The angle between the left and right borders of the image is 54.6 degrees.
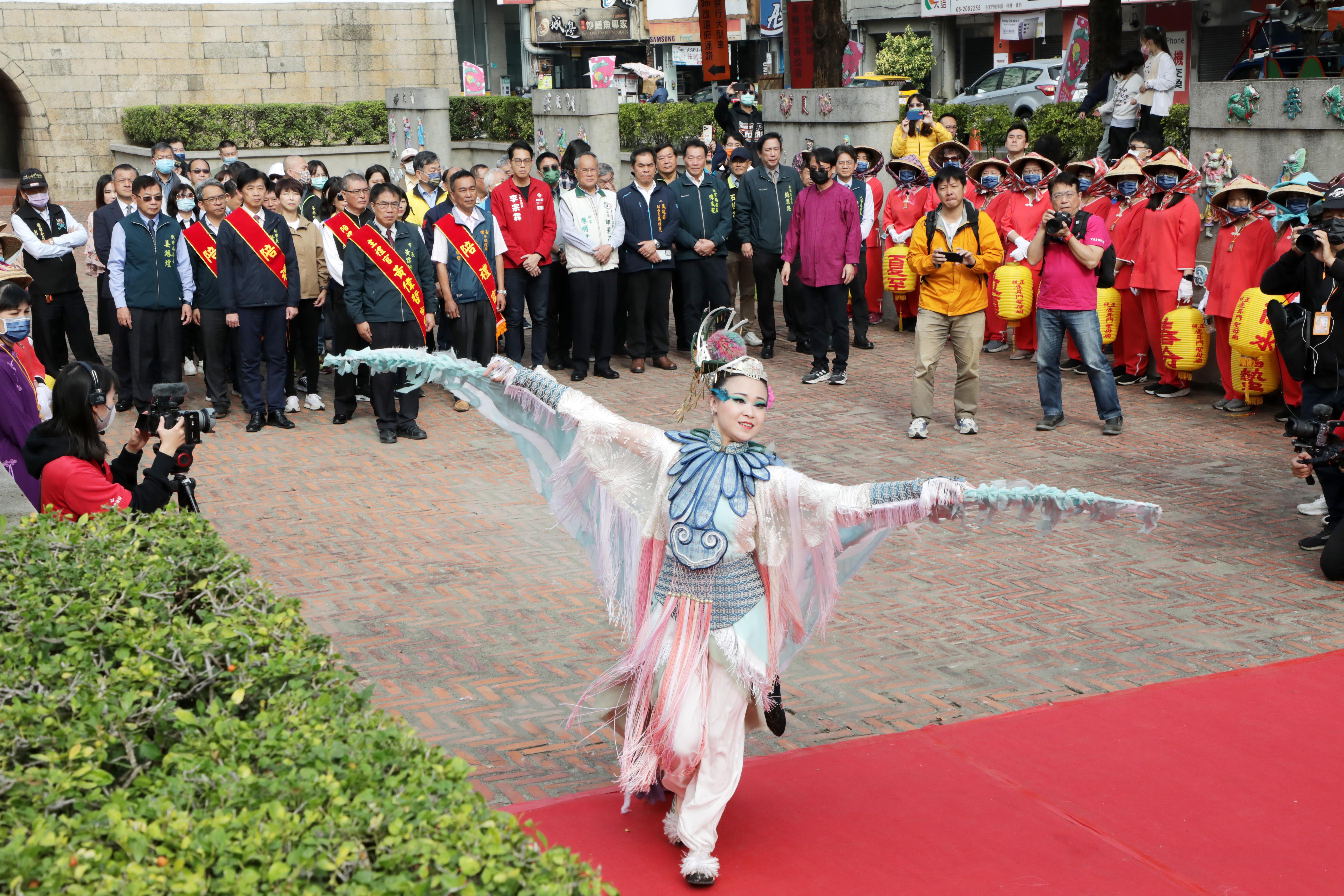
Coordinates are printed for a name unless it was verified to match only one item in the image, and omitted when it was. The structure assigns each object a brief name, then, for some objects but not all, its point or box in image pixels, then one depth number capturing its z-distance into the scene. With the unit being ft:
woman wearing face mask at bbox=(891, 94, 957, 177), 52.39
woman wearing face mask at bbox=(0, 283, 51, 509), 21.70
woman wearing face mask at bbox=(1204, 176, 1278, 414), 34.32
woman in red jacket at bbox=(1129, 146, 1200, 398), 36.83
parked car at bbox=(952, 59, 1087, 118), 94.68
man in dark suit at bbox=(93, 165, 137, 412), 36.76
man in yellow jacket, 33.24
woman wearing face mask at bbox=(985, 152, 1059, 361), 41.81
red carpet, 14.58
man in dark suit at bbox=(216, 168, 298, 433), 35.06
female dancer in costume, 14.62
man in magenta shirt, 39.81
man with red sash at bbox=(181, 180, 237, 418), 35.96
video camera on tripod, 18.19
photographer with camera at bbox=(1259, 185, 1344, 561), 24.98
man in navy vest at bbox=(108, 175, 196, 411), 35.47
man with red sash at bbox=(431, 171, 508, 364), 37.01
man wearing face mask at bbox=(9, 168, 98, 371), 37.19
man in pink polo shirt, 33.14
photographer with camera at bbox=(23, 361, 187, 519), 17.94
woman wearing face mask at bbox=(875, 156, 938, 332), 44.55
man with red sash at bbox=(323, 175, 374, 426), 34.71
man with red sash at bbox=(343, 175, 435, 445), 34.27
